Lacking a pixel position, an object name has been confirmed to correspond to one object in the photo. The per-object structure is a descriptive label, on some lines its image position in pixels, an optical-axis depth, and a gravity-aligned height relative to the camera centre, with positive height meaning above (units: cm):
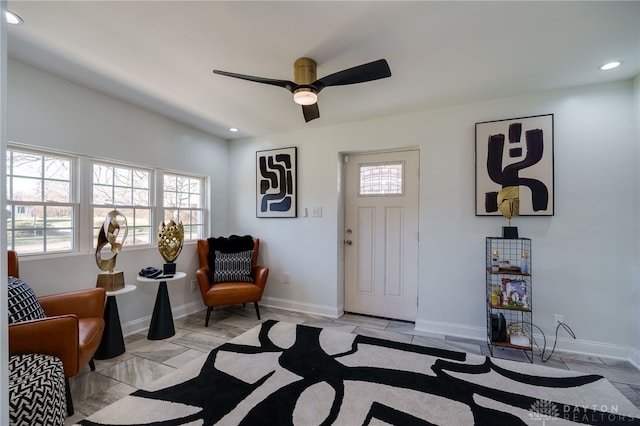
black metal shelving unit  259 -77
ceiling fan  187 +95
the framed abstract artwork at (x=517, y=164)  271 +49
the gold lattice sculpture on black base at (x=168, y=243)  308 -33
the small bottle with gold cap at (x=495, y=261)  271 -48
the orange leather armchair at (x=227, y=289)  329 -90
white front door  351 -27
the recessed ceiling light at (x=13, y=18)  169 +120
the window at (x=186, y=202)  366 +15
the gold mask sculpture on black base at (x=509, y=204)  259 +8
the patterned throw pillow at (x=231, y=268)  362 -71
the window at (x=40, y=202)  232 +10
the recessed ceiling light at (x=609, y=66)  223 +118
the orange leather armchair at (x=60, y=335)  166 -76
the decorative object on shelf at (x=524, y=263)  258 -46
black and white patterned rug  168 -122
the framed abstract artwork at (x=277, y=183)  397 +44
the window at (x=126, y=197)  288 +18
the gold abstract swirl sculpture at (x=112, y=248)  257 -32
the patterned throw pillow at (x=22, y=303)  175 -58
